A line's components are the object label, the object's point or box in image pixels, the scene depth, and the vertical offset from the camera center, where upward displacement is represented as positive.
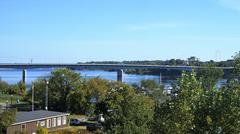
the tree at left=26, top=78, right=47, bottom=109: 57.81 -4.09
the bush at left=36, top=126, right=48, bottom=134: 37.93 -5.69
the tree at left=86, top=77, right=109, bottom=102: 57.31 -3.52
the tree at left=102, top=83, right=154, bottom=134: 21.63 -2.88
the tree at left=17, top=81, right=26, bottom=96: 83.11 -5.09
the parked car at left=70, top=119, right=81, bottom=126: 47.85 -6.27
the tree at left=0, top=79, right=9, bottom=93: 84.53 -5.13
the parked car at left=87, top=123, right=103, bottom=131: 42.58 -6.02
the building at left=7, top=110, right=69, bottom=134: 37.59 -5.31
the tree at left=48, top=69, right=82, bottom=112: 56.94 -3.20
